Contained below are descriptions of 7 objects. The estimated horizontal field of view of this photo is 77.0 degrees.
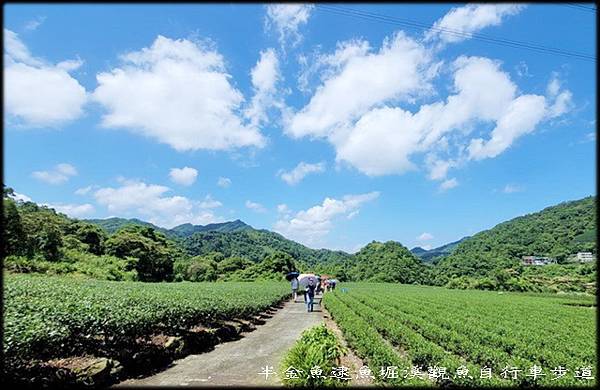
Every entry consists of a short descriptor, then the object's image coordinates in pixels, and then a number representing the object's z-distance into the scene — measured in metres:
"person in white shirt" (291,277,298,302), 27.45
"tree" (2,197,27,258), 29.18
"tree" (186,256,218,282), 57.75
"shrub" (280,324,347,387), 6.36
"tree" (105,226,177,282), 45.32
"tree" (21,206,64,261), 32.19
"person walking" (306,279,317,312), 21.00
